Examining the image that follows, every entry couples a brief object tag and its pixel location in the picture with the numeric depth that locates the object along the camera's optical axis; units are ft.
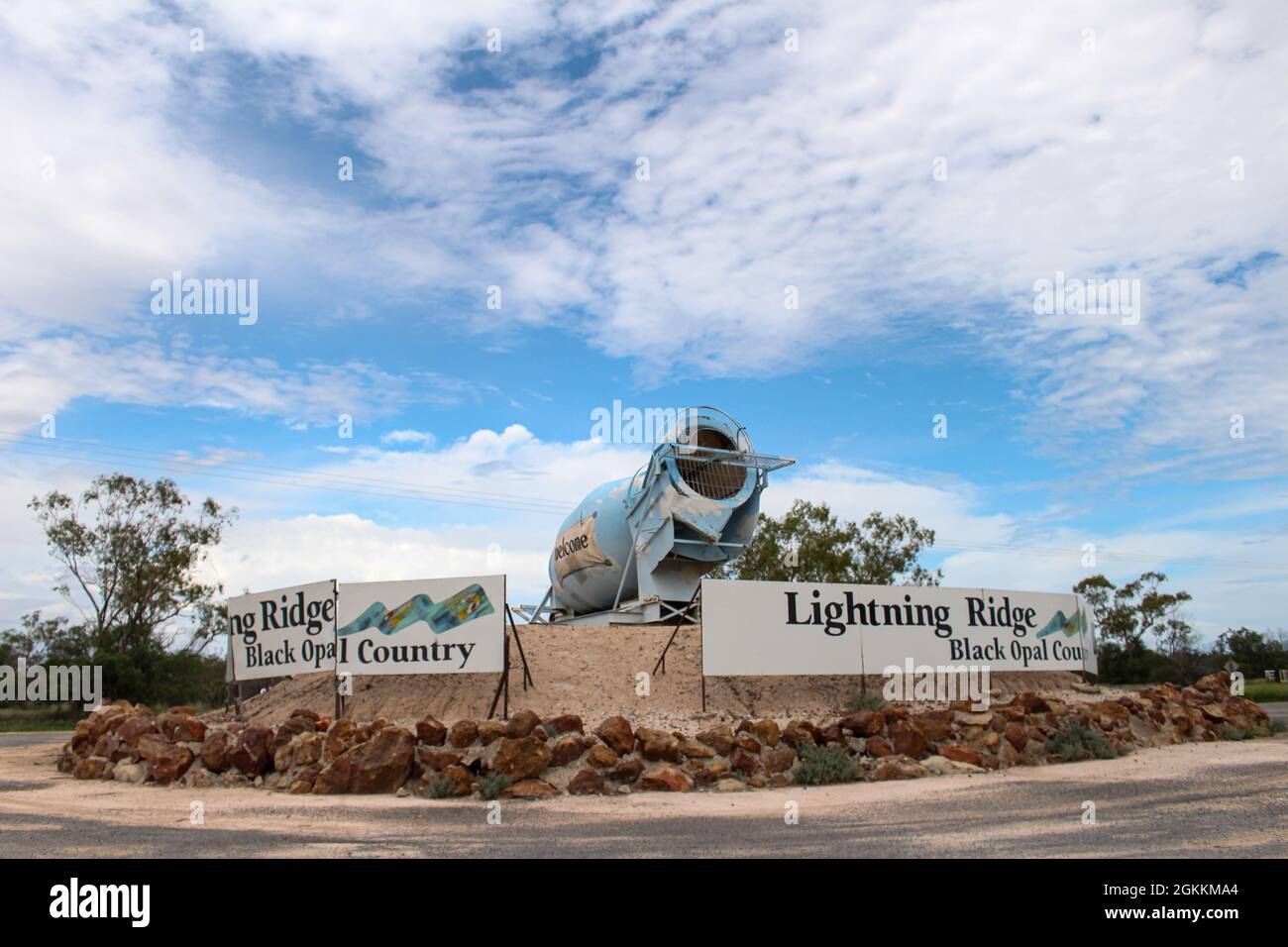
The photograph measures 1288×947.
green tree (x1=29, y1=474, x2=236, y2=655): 146.30
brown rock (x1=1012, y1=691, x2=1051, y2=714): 52.33
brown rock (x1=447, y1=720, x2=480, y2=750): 43.32
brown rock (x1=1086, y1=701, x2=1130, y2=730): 53.83
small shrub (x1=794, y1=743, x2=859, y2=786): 42.60
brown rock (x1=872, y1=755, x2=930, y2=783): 43.50
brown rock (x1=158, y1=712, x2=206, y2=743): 49.60
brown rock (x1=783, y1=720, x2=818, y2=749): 45.16
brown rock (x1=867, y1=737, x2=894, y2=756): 45.39
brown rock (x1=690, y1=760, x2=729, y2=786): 41.45
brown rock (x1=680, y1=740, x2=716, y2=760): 42.63
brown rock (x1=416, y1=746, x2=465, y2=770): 41.83
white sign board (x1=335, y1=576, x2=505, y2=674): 51.65
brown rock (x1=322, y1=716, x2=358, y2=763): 43.57
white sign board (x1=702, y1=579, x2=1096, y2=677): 53.26
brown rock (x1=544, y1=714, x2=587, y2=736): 43.75
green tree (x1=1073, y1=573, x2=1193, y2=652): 165.89
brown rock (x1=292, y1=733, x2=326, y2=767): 44.01
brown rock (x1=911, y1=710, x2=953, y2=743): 47.03
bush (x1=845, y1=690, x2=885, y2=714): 55.98
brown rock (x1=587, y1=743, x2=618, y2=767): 41.22
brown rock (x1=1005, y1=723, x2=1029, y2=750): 47.72
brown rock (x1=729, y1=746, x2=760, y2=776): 42.16
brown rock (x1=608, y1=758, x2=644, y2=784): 41.14
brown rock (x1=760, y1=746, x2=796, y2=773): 43.14
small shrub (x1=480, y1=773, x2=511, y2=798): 39.63
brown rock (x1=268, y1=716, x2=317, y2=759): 45.91
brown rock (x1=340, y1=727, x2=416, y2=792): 41.52
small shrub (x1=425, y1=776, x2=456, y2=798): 39.93
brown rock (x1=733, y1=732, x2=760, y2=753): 43.50
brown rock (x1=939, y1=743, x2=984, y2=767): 45.42
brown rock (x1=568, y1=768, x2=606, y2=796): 40.14
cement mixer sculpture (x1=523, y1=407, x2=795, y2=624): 72.49
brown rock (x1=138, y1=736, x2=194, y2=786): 46.98
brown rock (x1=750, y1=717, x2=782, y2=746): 44.52
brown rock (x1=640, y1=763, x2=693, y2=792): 40.50
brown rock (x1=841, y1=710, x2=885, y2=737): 46.19
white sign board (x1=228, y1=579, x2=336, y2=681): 55.26
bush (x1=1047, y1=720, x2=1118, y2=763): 49.34
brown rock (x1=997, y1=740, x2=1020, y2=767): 46.52
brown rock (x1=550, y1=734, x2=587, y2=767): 41.96
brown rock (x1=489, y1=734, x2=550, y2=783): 40.78
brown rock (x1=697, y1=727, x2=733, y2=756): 43.06
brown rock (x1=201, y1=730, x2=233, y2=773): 46.39
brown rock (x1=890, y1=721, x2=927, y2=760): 45.75
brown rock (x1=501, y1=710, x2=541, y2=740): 42.42
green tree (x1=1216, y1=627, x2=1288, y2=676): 196.54
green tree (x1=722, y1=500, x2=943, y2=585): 138.41
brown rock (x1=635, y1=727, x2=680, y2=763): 42.32
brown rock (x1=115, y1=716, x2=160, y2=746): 51.70
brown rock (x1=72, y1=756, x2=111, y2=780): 51.39
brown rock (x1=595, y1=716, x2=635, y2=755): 42.47
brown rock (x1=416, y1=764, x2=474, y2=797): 40.27
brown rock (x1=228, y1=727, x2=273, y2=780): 45.37
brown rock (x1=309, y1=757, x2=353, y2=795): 41.75
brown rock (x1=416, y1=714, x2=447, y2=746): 43.34
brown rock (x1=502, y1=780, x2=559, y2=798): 39.63
